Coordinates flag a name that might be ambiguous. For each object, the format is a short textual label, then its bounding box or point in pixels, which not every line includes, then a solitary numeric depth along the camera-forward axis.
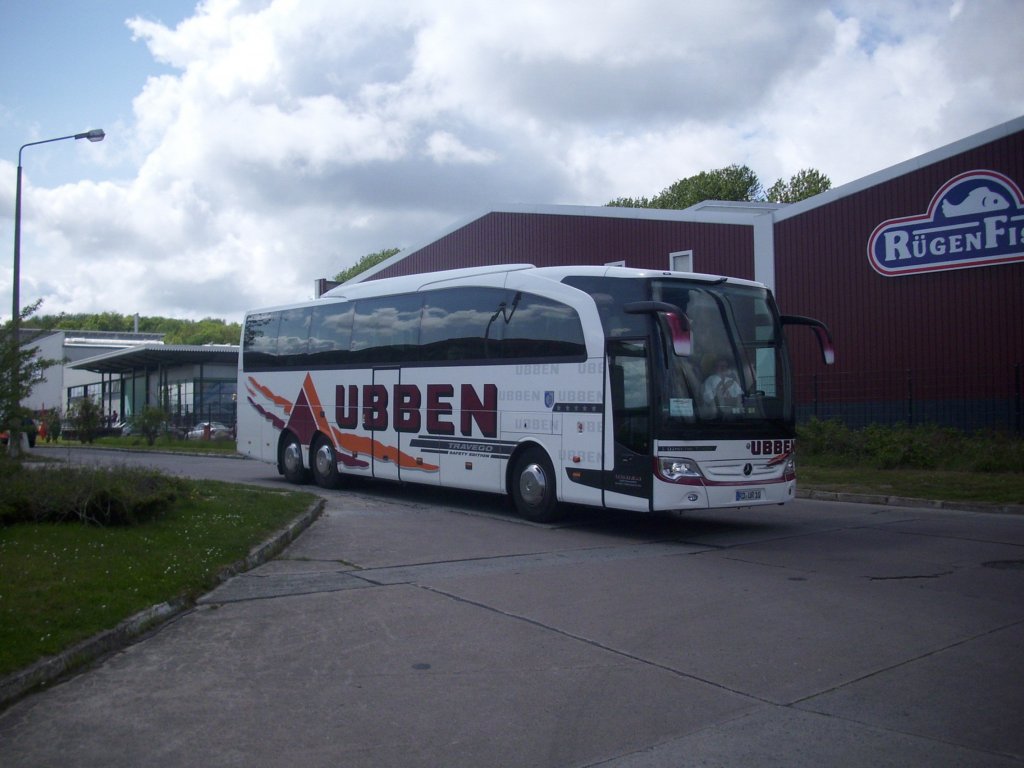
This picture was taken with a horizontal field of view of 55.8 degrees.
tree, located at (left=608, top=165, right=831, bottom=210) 62.69
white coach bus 12.07
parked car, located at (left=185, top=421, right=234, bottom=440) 42.67
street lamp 13.54
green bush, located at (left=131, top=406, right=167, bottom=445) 41.16
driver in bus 12.20
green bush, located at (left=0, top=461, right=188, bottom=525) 10.86
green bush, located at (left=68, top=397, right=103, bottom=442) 41.62
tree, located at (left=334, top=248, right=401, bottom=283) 95.62
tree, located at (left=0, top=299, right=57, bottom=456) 12.55
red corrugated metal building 22.84
